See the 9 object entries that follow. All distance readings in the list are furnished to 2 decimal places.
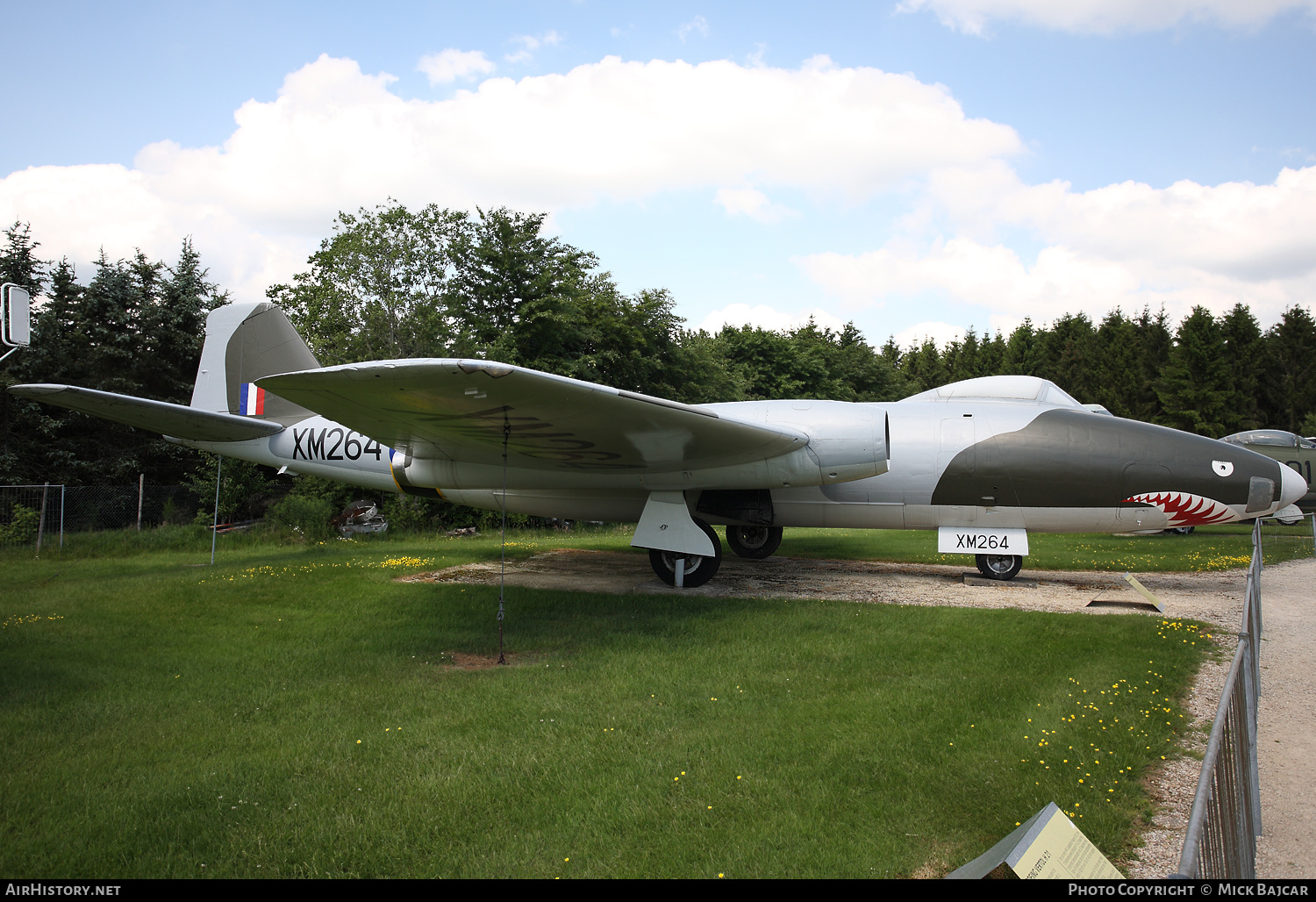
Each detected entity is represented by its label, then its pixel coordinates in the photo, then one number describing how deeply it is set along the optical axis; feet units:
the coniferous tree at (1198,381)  114.52
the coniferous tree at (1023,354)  160.76
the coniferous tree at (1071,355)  143.23
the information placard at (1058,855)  7.52
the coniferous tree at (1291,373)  120.26
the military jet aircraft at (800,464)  27.07
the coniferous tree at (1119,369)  130.21
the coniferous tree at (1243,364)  116.26
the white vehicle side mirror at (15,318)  19.77
